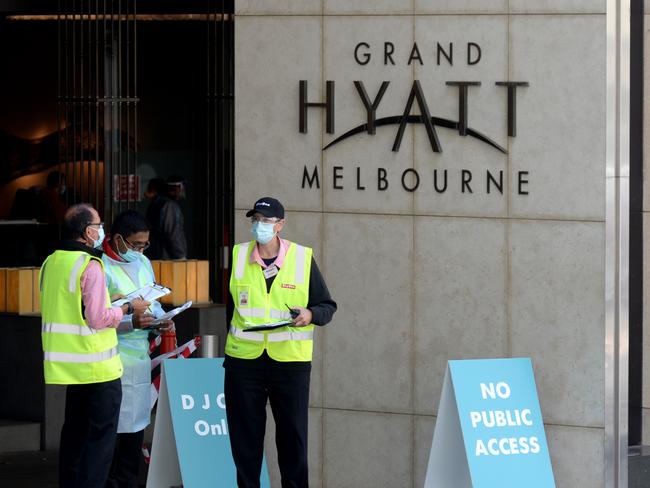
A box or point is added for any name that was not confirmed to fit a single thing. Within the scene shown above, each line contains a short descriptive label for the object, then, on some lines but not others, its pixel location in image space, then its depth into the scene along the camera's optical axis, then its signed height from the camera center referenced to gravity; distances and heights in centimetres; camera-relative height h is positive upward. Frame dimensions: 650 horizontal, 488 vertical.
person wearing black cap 1569 -85
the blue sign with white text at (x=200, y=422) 1704 -142
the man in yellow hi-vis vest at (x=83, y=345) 1556 -85
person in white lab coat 1686 -95
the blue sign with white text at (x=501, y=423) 1633 -138
